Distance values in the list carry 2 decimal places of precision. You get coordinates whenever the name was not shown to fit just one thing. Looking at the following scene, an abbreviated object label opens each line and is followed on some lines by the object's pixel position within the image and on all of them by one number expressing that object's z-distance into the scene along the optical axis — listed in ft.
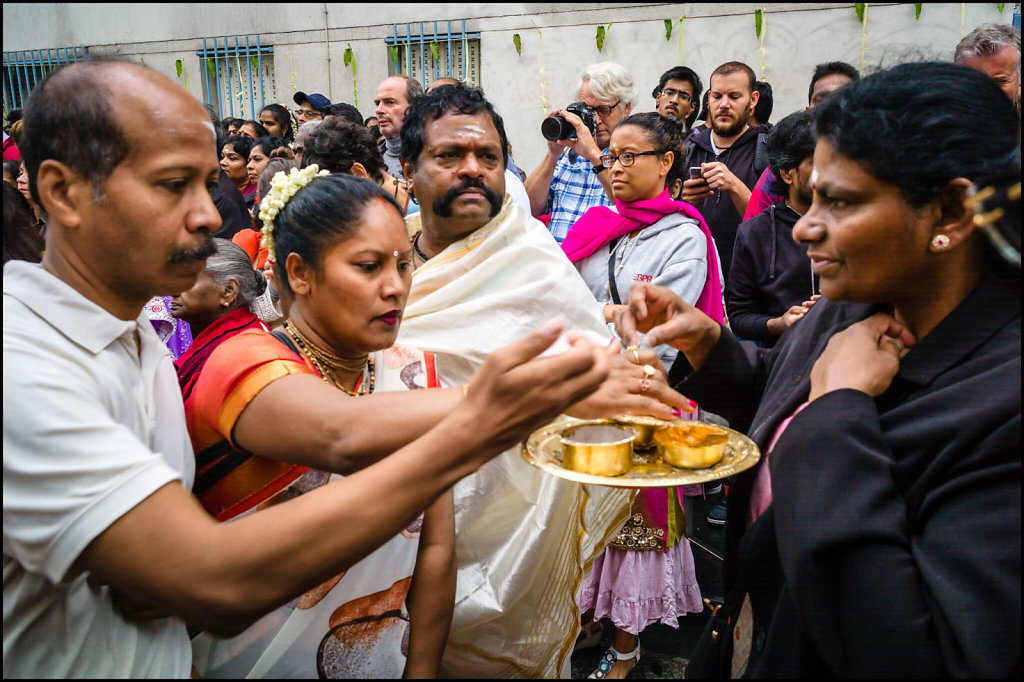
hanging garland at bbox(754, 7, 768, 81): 26.43
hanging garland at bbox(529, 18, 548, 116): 30.07
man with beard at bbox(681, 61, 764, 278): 15.30
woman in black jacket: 3.69
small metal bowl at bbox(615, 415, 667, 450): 5.47
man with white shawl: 7.41
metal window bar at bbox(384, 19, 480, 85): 31.50
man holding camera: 13.87
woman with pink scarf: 9.95
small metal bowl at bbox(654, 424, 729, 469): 4.99
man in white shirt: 3.42
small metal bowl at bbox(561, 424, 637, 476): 4.82
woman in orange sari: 5.24
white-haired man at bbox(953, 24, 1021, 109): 10.71
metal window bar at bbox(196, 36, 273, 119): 35.68
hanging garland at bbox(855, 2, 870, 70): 24.99
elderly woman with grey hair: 9.41
